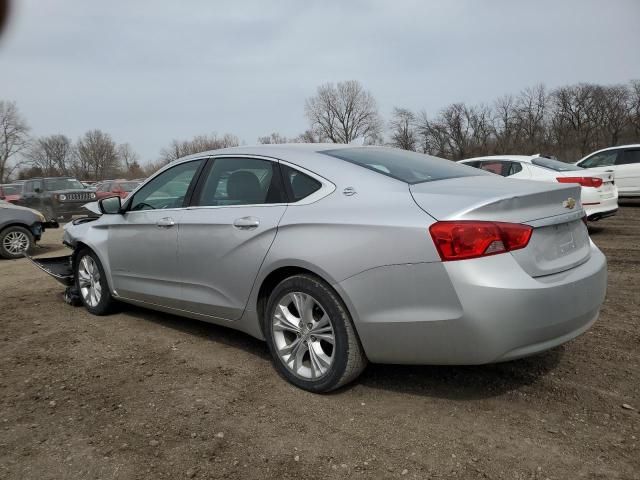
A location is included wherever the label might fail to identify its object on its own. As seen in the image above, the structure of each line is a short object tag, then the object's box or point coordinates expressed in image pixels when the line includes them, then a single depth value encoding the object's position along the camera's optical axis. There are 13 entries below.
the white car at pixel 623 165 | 13.02
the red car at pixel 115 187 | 20.89
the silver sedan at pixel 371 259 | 2.51
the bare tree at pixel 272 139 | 67.28
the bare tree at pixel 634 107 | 56.76
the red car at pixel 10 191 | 18.02
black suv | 14.38
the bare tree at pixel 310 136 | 71.67
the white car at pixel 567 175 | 8.48
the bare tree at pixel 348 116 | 78.94
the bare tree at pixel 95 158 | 94.94
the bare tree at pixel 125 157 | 102.30
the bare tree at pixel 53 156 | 85.15
